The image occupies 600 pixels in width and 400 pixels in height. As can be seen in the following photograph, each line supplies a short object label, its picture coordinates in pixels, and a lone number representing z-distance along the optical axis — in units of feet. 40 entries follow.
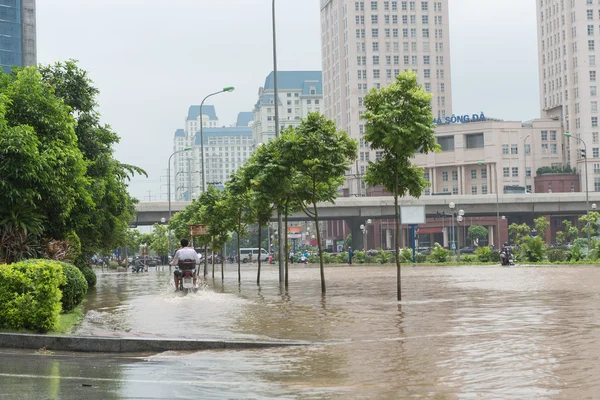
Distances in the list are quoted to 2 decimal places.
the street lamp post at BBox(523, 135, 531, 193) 481.87
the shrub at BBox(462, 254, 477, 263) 227.85
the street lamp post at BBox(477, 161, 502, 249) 318.14
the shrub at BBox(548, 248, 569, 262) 185.98
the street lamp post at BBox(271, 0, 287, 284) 115.75
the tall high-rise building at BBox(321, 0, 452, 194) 524.11
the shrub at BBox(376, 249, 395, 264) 250.37
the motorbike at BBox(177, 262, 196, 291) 83.98
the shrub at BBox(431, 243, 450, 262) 233.35
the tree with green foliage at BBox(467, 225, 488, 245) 427.33
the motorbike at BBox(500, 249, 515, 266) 184.85
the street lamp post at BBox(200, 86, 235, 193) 165.58
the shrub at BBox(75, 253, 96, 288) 108.68
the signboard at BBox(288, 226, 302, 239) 538.63
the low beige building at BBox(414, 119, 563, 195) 467.11
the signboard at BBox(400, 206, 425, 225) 265.34
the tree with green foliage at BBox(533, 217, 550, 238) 345.92
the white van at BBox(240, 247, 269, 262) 403.34
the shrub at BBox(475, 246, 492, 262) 218.38
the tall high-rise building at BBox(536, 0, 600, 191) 478.59
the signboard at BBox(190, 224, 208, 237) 121.37
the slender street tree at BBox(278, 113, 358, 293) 87.86
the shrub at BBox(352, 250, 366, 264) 262.67
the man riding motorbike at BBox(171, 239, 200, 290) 82.89
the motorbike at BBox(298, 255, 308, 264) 308.95
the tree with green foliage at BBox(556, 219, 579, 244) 339.98
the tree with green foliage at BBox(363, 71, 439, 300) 73.31
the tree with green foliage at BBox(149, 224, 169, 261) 356.52
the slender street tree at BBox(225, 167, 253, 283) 122.42
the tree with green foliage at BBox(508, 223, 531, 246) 346.93
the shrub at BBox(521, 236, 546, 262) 193.67
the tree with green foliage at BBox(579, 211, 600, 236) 318.20
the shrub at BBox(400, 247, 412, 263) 246.68
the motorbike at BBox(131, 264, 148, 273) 261.18
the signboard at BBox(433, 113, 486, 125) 470.80
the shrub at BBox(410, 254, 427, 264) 244.01
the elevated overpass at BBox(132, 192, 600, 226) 325.83
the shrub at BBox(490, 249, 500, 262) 216.33
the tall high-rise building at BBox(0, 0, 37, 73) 345.92
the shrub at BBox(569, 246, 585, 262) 183.04
